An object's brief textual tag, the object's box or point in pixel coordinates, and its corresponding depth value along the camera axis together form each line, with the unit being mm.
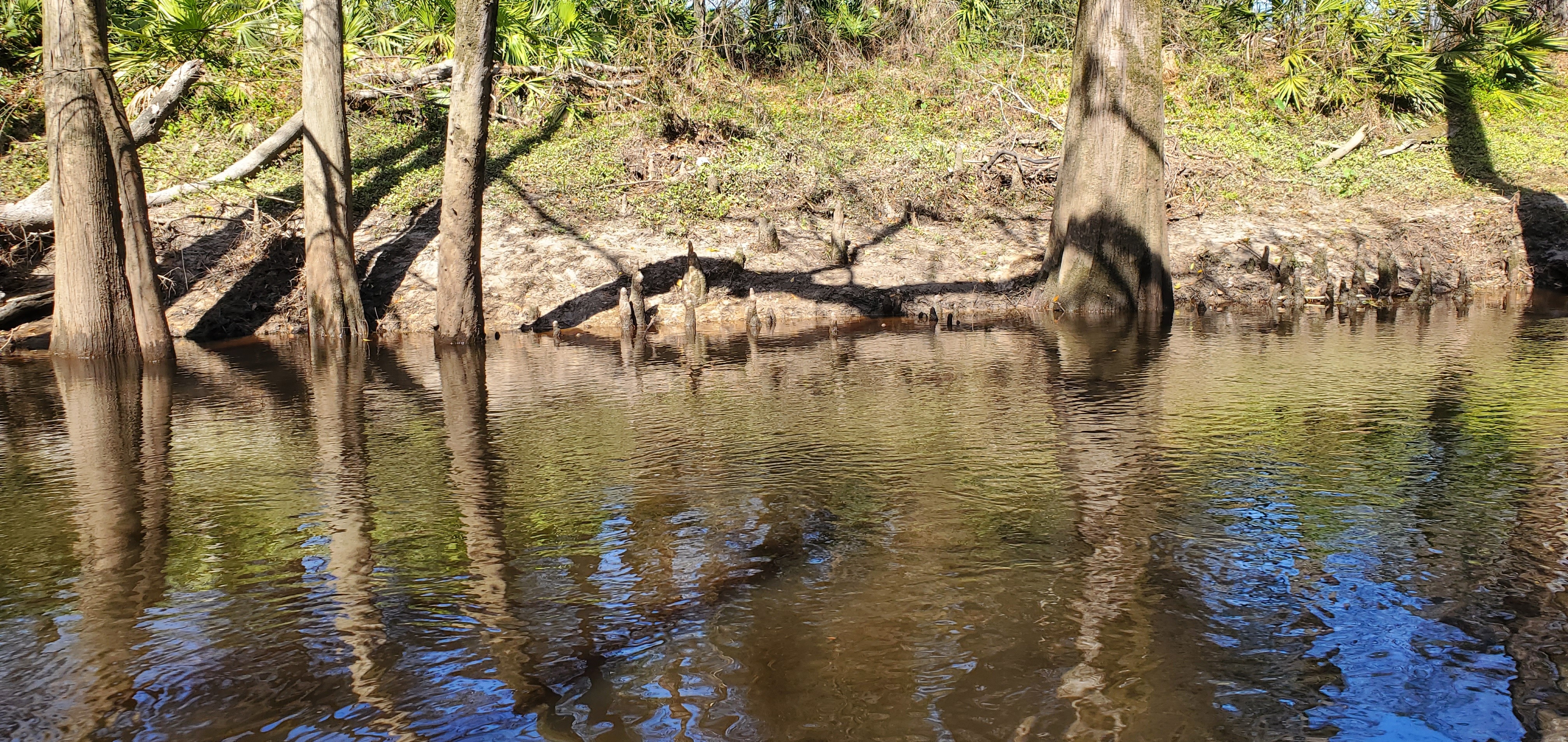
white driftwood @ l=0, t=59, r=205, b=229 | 13156
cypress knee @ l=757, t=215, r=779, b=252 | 14422
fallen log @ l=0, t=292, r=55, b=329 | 12055
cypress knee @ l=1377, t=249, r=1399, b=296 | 13539
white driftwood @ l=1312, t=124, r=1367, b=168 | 17938
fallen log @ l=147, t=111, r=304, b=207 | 15156
